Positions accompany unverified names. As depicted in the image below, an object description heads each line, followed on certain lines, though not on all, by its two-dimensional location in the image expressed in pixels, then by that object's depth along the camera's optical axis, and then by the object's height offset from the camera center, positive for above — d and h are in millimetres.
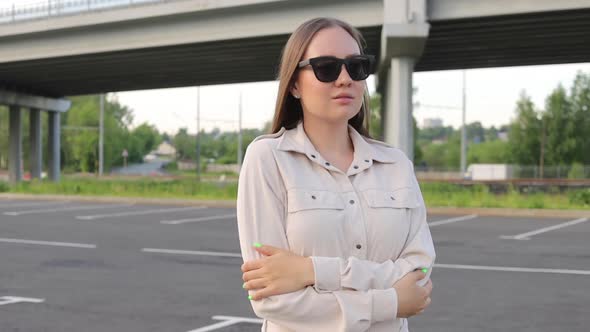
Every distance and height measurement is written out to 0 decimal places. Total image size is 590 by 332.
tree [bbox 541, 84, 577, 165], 51750 +2263
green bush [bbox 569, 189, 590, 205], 22953 -1198
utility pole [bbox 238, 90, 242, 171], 60253 +3647
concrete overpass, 23344 +4418
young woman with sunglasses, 2096 -165
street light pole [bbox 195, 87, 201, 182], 48625 +3478
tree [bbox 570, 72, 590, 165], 51375 +3301
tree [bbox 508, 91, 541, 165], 53156 +2014
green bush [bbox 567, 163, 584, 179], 49000 -895
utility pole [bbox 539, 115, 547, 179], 52438 +1120
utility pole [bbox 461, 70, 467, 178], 51781 +1905
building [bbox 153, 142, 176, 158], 166500 +1902
